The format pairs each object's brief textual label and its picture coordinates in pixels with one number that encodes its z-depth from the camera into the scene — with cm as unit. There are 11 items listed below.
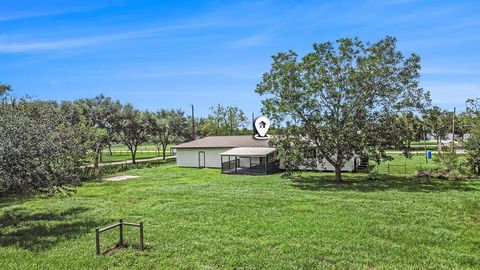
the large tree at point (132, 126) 3675
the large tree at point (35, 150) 1010
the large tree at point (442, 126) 4330
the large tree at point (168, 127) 4166
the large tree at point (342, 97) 2042
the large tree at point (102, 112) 3441
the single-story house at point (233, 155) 2803
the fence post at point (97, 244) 895
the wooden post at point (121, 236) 957
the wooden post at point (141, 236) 919
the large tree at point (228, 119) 6291
